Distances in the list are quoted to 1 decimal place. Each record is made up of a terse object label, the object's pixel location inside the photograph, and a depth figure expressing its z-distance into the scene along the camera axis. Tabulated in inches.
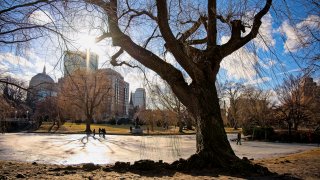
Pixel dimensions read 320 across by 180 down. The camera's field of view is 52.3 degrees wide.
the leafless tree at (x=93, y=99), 2269.8
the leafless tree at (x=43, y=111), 2949.3
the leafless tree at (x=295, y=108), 1792.9
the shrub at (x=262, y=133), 1666.6
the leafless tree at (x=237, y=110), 2624.3
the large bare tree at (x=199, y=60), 360.2
